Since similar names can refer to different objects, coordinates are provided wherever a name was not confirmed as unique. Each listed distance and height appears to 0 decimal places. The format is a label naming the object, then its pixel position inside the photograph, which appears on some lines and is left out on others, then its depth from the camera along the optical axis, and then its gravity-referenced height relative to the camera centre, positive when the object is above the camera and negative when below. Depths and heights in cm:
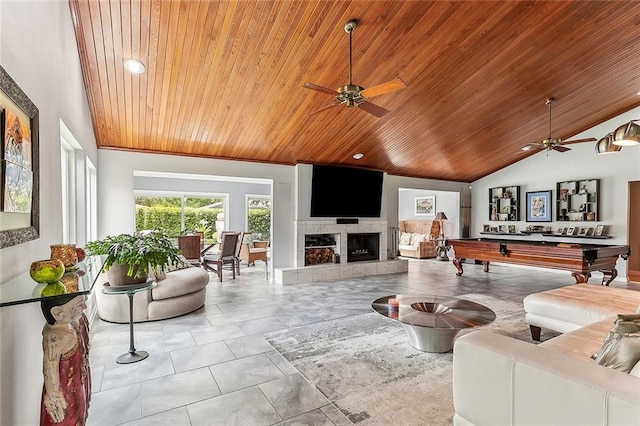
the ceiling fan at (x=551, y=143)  520 +109
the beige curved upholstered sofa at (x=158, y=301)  397 -117
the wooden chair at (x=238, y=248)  682 -86
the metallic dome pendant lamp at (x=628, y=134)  313 +75
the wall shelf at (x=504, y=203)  852 +18
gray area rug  220 -138
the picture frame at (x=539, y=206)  789 +9
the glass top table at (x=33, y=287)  119 -34
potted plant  252 -37
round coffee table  288 -102
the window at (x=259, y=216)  986 -23
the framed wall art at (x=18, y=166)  131 +19
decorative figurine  139 -69
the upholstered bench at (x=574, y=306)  287 -90
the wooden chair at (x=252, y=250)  737 -99
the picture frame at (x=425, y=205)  1088 +14
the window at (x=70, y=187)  345 +24
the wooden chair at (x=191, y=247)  624 -75
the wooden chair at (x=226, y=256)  650 -98
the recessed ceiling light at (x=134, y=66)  344 +155
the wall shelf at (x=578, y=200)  713 +22
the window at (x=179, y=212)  873 -10
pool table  505 -79
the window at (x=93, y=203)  485 +8
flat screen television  683 +38
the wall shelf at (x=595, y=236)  686 -58
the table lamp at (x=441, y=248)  977 -119
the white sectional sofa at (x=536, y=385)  121 -76
